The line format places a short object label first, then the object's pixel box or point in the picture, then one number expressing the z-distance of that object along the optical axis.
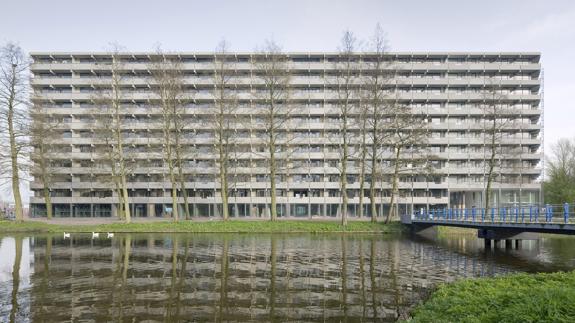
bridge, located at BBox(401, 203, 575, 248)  25.32
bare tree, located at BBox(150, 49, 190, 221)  46.06
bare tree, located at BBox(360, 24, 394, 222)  45.06
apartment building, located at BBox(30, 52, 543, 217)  71.94
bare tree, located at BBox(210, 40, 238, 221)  46.47
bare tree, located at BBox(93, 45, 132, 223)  45.97
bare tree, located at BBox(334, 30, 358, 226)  44.25
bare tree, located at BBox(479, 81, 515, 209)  46.25
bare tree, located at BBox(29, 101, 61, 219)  46.59
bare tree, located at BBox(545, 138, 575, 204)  61.28
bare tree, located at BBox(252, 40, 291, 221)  45.72
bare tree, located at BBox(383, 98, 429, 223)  45.09
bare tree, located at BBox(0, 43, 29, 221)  44.19
